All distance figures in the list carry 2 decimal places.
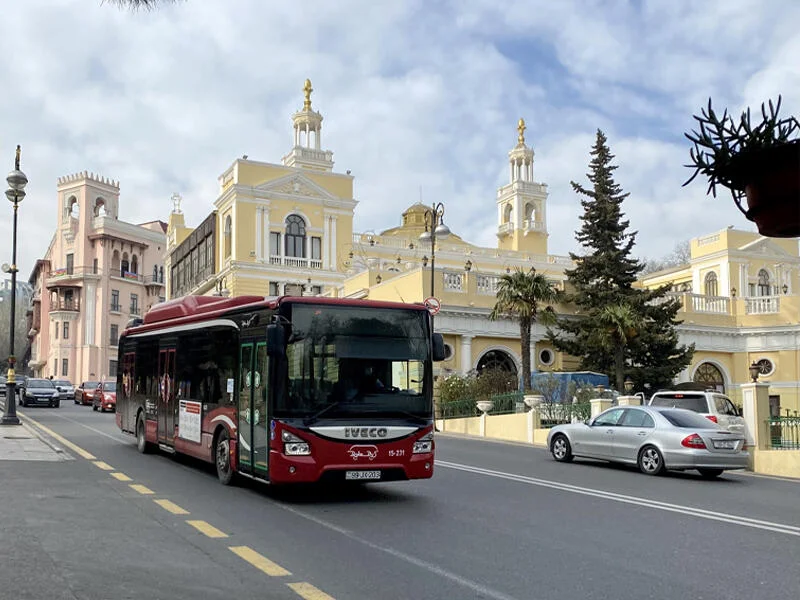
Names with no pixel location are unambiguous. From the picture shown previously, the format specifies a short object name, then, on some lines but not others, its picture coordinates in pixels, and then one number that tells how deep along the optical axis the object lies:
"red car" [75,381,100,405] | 50.34
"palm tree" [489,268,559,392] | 34.78
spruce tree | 39.09
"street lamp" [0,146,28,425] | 25.39
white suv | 19.64
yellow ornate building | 38.59
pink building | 84.25
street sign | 28.82
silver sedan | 16.33
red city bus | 11.12
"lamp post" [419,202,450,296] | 30.08
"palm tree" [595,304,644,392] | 36.75
